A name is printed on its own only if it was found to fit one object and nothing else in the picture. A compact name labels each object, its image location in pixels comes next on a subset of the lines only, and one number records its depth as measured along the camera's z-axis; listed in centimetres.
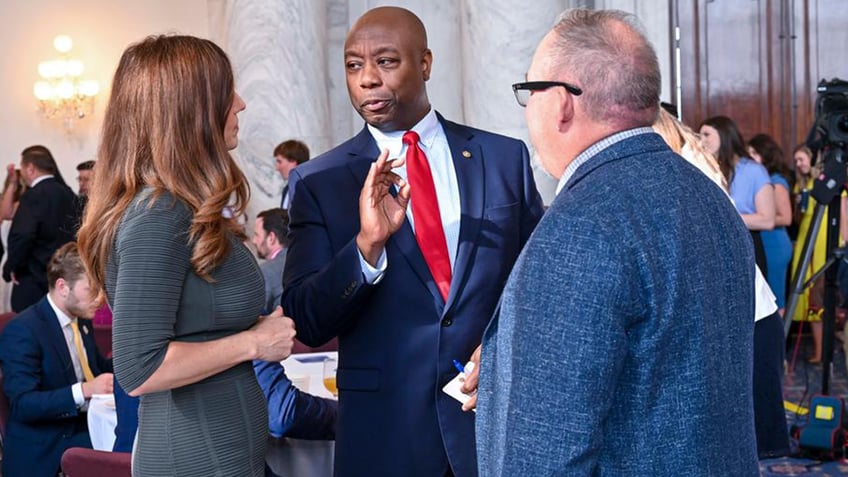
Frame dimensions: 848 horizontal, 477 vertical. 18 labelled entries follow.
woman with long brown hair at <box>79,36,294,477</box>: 210
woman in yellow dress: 798
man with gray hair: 154
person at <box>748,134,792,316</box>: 786
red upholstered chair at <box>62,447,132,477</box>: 273
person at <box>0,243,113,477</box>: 407
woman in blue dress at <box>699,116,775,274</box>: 690
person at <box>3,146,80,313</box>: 805
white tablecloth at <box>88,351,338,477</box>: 351
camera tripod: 547
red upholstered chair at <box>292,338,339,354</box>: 488
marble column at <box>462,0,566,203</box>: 711
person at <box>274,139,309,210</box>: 700
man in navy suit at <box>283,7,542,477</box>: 243
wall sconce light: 1012
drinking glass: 378
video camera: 544
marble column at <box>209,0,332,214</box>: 741
